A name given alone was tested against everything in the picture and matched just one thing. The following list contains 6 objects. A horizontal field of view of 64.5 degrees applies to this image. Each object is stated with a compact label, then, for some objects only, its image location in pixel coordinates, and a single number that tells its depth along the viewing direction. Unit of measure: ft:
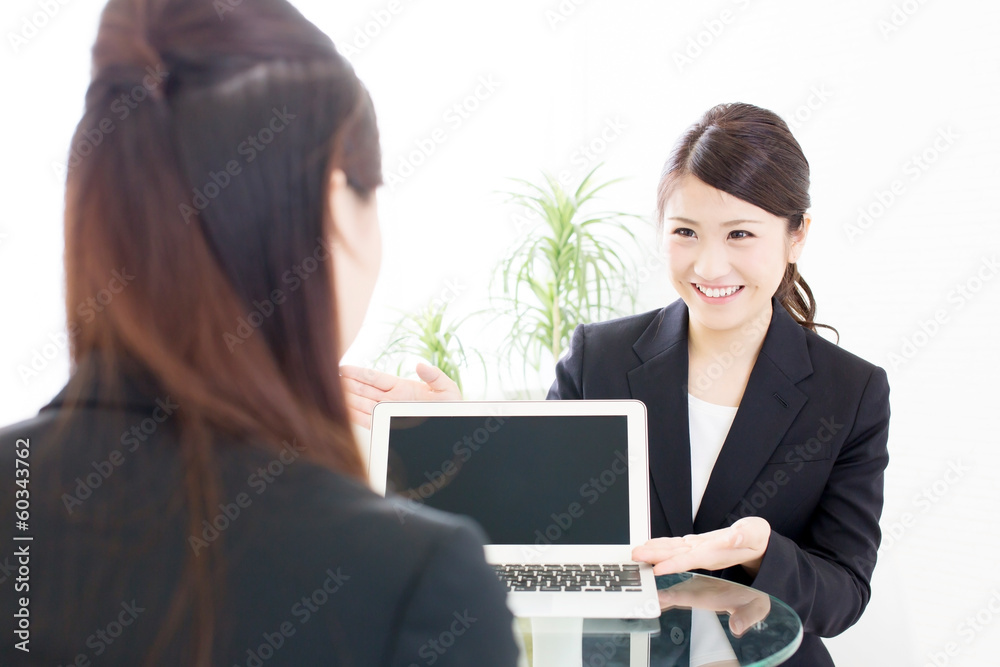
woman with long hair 1.63
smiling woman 5.10
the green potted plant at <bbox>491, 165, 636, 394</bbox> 10.44
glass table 3.31
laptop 3.99
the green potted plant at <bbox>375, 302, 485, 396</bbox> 9.89
